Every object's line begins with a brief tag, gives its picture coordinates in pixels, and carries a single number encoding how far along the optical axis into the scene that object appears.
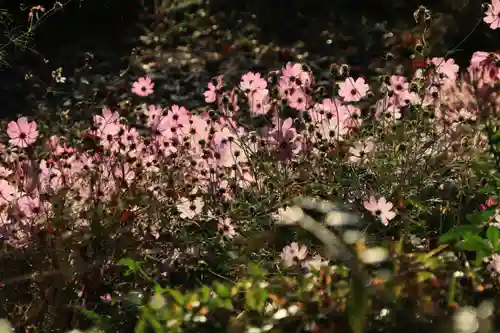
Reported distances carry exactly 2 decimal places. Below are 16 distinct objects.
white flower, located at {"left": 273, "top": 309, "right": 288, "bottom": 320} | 3.19
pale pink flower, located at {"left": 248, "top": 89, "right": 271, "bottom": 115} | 6.51
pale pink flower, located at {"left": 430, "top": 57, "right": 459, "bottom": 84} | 6.74
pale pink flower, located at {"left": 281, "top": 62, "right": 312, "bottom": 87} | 6.38
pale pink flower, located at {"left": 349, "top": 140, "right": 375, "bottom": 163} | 6.39
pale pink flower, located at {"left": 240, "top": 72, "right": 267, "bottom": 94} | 6.41
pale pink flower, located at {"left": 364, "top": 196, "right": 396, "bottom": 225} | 5.68
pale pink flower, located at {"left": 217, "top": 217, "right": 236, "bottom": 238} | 6.21
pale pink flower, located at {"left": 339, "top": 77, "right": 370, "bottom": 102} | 6.39
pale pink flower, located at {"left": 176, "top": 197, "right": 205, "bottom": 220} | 6.48
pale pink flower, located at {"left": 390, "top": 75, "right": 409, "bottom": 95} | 6.66
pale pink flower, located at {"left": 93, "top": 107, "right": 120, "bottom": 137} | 6.66
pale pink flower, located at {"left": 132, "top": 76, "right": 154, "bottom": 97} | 7.66
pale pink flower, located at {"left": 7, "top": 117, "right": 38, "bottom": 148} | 6.20
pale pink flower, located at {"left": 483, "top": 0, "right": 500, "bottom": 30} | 6.00
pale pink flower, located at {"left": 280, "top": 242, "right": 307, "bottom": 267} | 5.03
